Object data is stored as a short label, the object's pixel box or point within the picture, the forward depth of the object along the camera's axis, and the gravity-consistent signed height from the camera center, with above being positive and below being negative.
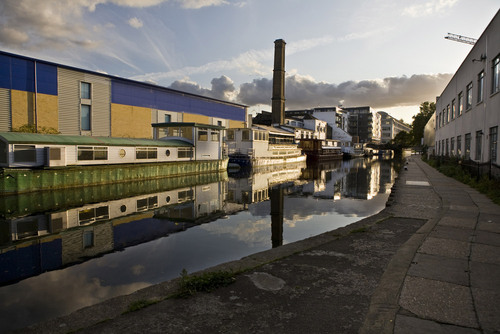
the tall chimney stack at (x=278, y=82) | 67.50 +15.92
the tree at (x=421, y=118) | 100.62 +12.16
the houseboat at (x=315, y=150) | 62.88 +0.79
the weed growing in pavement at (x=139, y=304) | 4.25 -2.16
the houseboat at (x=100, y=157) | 17.97 -0.35
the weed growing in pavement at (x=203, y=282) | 4.70 -2.10
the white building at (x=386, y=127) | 180.00 +16.19
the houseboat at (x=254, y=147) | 40.03 +0.85
